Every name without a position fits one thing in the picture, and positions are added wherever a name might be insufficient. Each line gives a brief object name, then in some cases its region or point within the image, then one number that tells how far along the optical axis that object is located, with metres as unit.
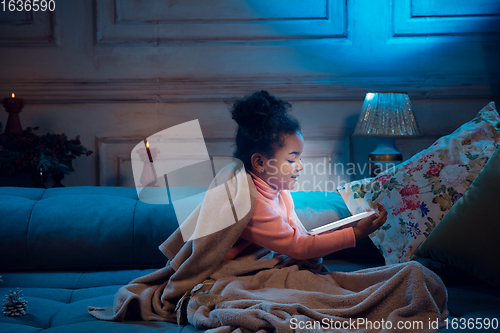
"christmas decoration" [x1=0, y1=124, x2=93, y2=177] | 1.57
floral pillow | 1.18
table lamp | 1.63
